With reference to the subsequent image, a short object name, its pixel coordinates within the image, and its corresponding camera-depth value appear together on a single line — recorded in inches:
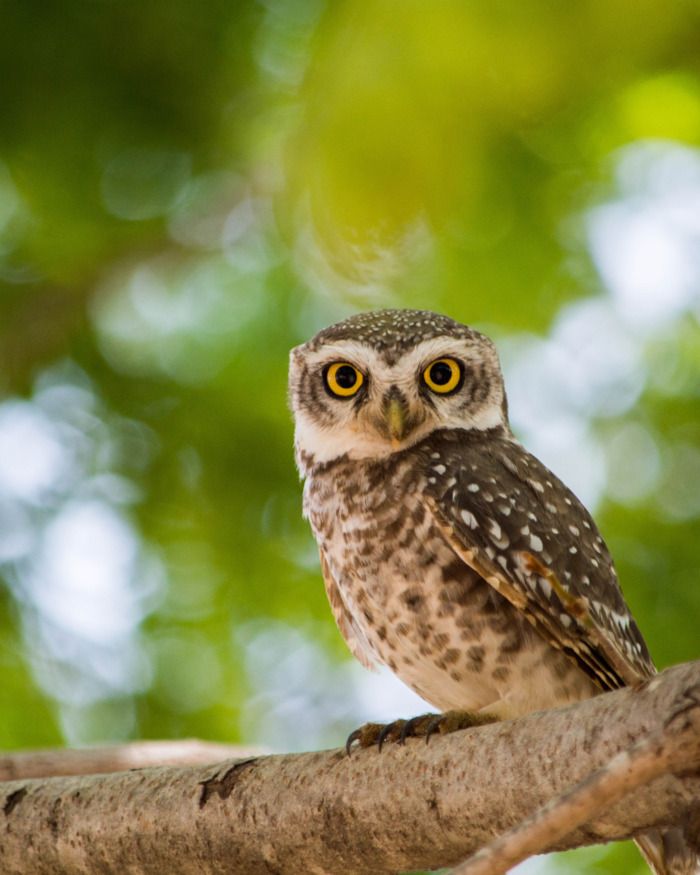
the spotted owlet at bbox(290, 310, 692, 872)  215.8
